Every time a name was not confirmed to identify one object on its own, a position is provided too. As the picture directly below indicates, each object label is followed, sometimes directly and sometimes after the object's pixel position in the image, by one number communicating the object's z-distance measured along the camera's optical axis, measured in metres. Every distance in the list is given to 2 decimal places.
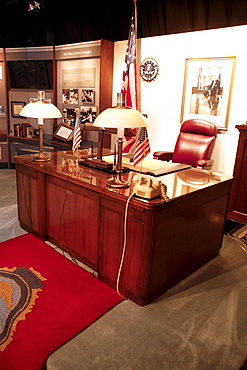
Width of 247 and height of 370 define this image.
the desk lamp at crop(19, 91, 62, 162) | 2.89
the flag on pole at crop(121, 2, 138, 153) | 4.59
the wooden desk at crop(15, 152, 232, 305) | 2.18
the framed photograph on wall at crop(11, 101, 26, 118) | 6.21
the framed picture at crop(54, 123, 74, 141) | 4.58
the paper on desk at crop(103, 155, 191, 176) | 2.83
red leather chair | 3.87
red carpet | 1.83
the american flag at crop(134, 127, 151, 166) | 2.48
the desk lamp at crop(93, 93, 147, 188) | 2.15
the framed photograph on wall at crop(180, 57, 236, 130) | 3.99
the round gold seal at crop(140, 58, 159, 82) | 4.70
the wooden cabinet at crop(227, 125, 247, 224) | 3.53
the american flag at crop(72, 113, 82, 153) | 3.00
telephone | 2.08
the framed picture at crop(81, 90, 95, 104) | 5.30
